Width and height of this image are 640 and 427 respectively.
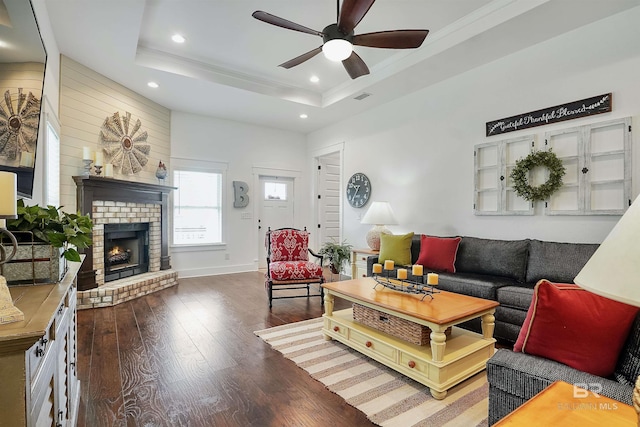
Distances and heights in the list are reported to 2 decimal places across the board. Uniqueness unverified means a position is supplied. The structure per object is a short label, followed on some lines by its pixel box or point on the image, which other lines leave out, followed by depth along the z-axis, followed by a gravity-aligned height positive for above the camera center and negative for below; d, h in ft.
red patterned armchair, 13.52 -2.26
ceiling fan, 7.91 +4.68
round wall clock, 18.78 +1.31
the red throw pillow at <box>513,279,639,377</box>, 4.27 -1.57
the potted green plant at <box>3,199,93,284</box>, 4.51 -0.48
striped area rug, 6.22 -3.93
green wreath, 10.94 +1.33
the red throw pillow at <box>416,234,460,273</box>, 12.44 -1.62
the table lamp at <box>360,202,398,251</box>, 15.85 -0.36
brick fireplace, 13.41 -0.96
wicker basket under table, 7.73 -2.90
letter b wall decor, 21.02 +1.09
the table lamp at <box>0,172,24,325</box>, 3.10 -0.03
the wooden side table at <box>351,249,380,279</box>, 16.03 -2.51
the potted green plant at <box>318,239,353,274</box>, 17.68 -2.31
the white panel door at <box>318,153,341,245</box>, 23.63 +1.05
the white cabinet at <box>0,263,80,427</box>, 2.75 -1.54
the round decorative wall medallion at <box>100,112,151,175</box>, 15.06 +3.27
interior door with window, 22.34 +0.44
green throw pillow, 13.82 -1.60
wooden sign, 10.16 +3.39
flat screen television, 4.88 +2.00
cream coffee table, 6.94 -3.20
